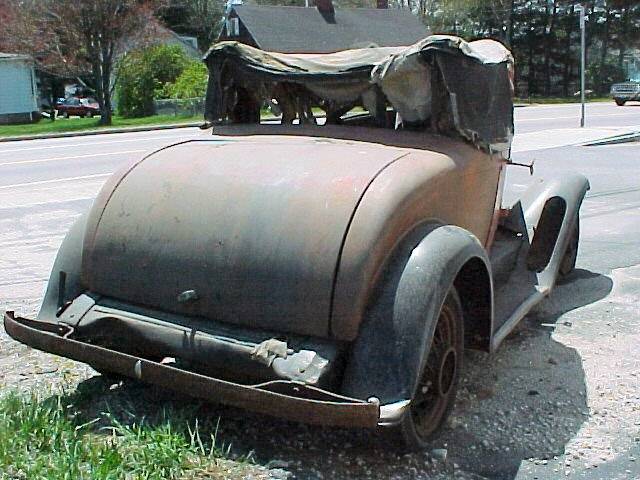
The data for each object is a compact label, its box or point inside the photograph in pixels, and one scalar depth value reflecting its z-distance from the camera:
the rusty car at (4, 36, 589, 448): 3.64
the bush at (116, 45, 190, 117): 38.06
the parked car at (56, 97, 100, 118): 46.06
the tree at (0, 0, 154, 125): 33.41
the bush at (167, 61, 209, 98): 37.16
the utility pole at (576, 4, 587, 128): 21.64
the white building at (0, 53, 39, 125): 40.81
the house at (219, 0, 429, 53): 42.84
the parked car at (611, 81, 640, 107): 39.03
